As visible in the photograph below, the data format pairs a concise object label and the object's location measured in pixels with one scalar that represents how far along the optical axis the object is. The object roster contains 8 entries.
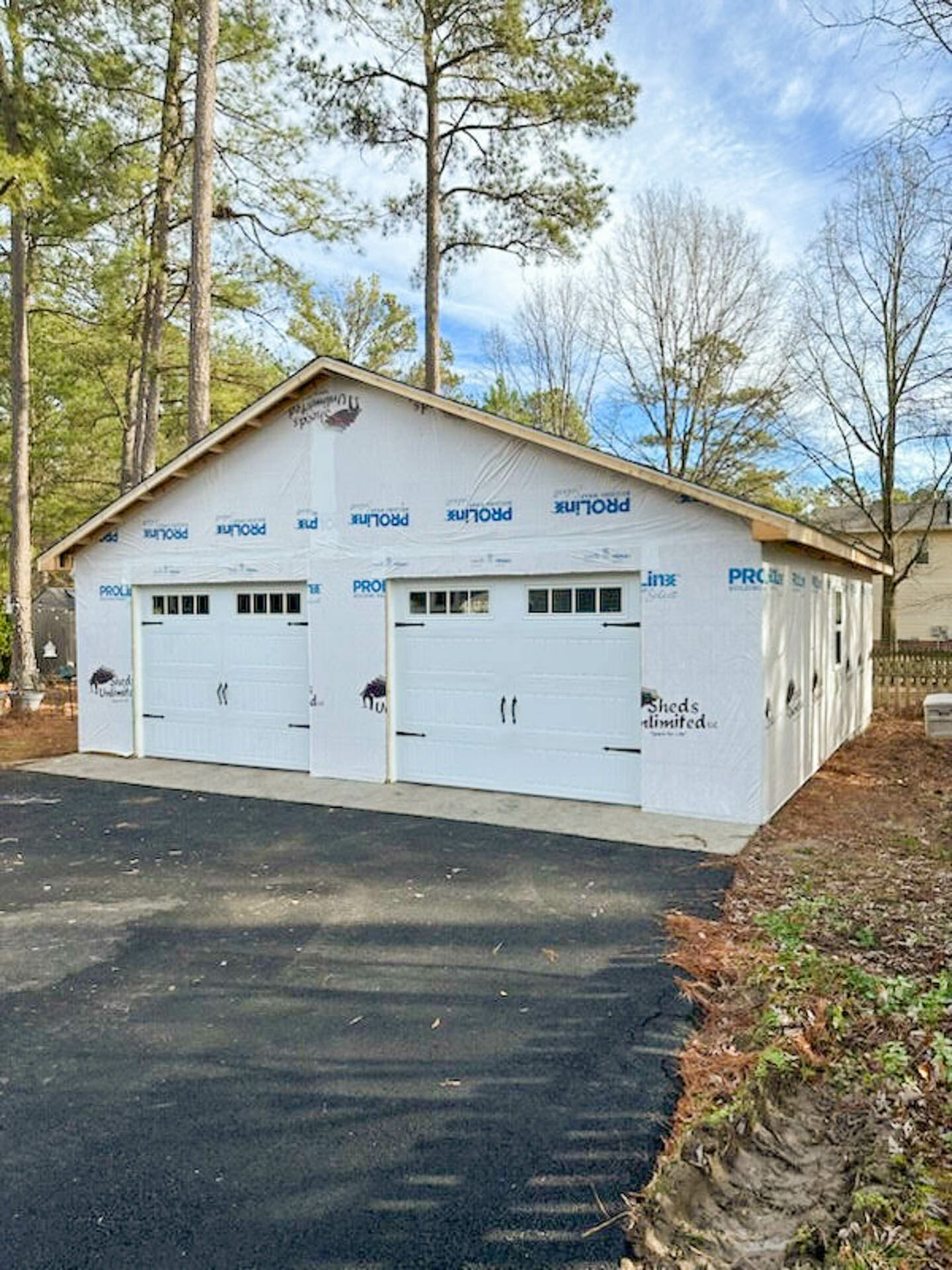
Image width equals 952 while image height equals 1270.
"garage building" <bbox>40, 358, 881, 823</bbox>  7.15
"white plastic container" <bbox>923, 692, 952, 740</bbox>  11.57
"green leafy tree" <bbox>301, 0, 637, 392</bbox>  13.99
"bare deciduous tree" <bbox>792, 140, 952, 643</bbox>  17.77
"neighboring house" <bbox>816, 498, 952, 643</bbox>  25.36
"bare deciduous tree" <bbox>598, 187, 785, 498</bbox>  18.00
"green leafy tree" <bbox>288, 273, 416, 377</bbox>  24.19
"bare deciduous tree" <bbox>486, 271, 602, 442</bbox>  20.80
